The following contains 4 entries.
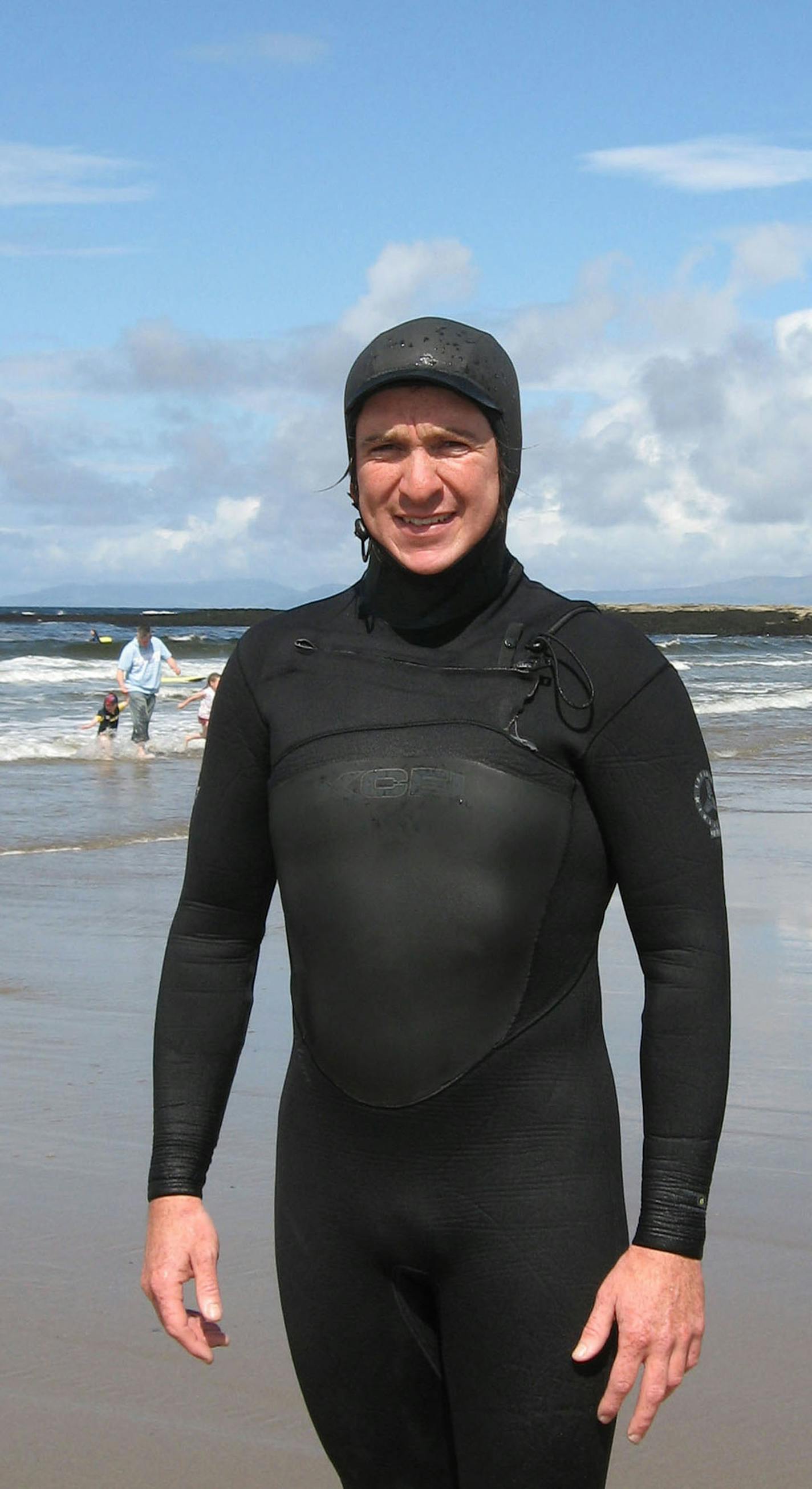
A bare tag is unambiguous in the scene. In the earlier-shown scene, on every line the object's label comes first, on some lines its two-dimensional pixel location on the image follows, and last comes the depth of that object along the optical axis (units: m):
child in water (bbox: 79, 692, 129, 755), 20.06
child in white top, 17.53
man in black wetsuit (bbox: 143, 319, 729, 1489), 2.03
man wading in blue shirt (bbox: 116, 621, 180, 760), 19.55
